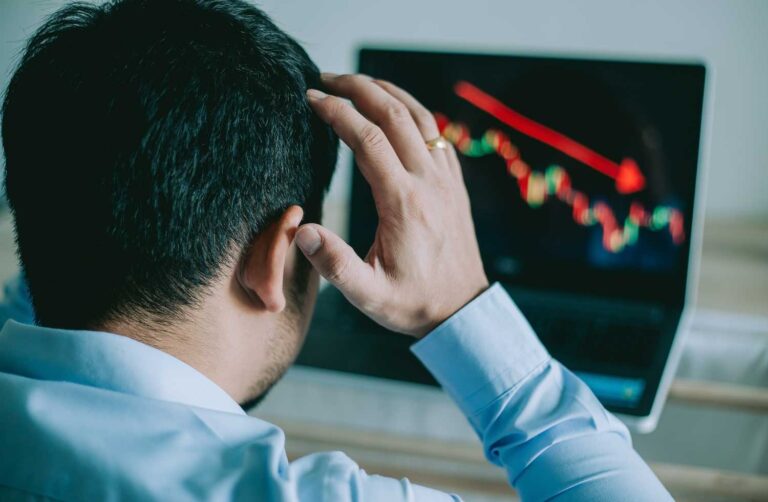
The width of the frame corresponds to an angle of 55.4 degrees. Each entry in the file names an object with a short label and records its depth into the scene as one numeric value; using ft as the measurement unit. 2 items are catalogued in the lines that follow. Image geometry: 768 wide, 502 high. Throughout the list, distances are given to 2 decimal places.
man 1.34
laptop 3.46
